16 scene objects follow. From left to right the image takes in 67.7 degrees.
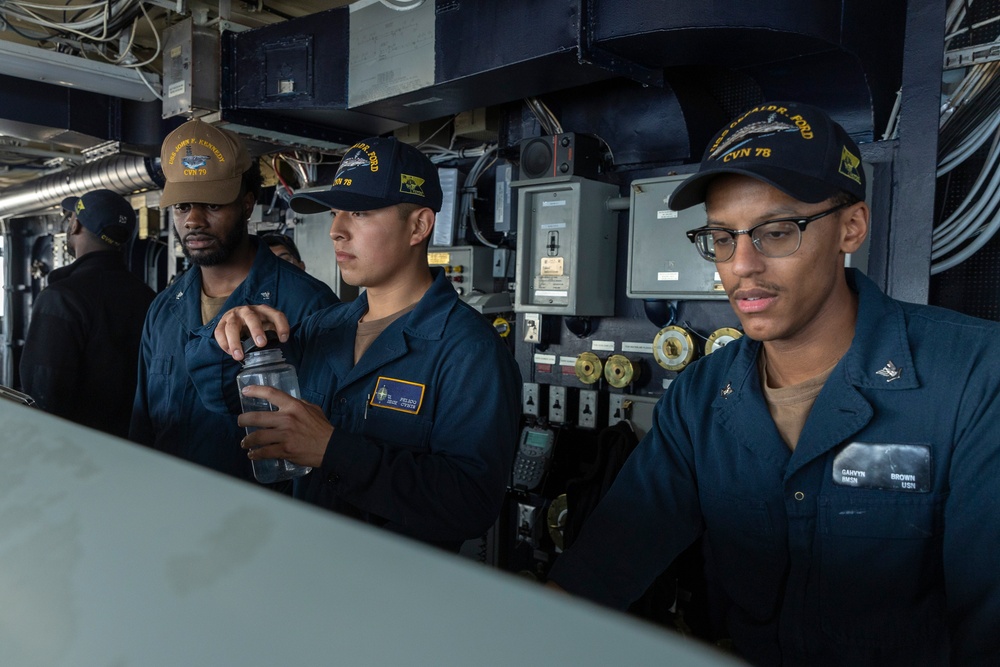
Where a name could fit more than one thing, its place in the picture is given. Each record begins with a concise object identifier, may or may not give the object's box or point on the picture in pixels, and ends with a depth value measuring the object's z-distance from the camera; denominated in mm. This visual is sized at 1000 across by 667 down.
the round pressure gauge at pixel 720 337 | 2723
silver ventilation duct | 5066
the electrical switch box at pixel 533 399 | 3445
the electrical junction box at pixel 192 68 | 3420
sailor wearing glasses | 1054
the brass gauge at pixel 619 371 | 3045
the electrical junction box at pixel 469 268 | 3631
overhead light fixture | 3412
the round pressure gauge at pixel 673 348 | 2857
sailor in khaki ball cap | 1878
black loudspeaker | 3070
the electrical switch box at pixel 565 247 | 3035
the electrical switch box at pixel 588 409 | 3209
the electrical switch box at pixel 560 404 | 3334
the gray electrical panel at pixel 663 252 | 2724
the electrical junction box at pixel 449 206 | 3721
